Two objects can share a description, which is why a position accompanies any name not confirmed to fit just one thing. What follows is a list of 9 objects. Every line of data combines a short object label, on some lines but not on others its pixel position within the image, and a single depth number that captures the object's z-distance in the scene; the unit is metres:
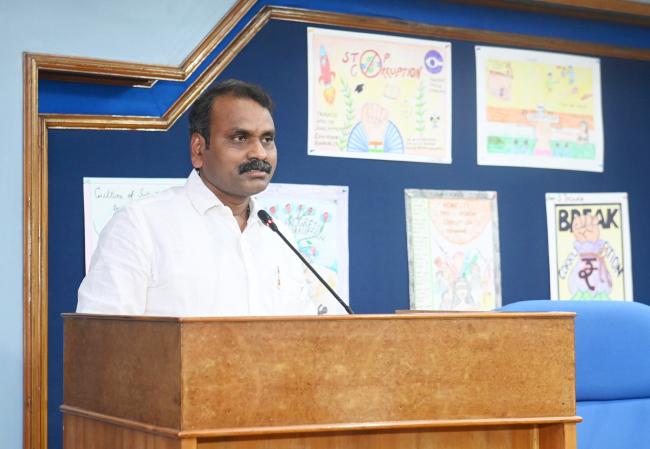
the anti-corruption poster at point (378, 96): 3.47
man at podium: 2.35
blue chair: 2.26
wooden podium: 1.60
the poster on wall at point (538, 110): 3.79
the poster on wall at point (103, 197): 3.04
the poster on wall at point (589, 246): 3.88
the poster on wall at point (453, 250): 3.61
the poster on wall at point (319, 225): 3.36
